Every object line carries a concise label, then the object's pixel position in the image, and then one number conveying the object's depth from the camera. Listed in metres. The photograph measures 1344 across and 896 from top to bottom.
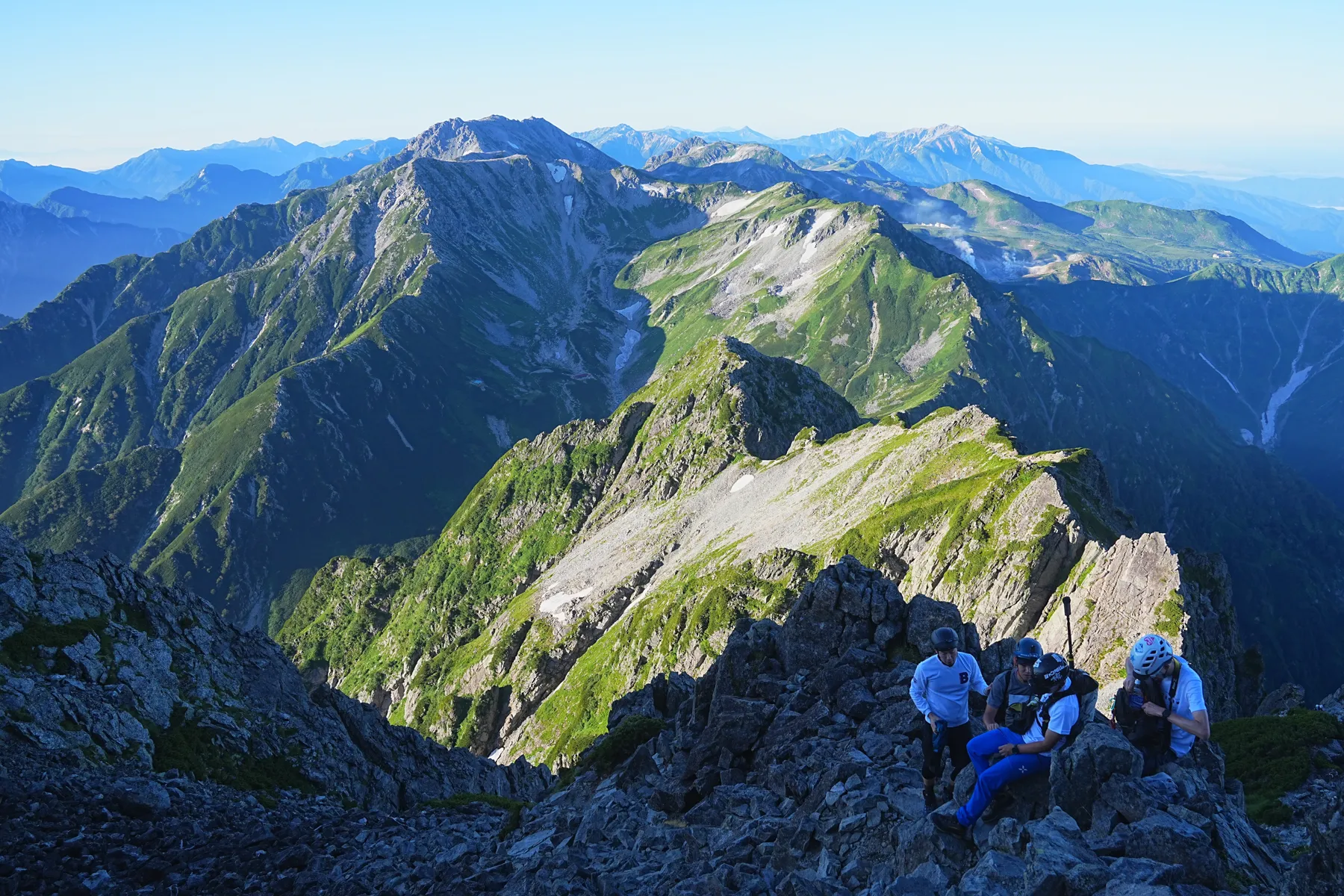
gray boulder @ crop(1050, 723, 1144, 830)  17.36
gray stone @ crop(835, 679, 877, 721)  30.36
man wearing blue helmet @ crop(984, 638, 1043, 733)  19.38
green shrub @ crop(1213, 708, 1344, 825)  31.23
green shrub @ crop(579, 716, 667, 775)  41.91
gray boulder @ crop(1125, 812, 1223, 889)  15.06
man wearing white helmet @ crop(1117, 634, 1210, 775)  18.52
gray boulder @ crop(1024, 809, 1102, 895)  15.09
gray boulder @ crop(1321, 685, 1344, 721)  45.47
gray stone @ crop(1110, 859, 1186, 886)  14.77
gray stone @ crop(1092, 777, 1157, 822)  16.72
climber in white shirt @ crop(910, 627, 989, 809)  21.23
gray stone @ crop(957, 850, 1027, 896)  15.78
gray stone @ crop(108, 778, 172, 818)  35.12
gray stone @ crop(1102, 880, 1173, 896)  14.27
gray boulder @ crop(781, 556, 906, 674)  39.38
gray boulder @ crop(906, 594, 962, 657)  38.28
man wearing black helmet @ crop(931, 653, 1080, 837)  18.36
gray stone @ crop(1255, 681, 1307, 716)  59.50
